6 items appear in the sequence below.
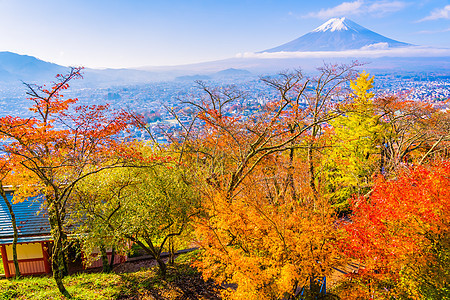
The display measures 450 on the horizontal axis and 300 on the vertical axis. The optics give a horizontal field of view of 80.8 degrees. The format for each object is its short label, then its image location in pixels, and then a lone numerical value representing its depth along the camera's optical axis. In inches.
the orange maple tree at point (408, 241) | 376.5
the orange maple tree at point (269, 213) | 378.6
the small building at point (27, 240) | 624.7
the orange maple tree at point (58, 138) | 462.0
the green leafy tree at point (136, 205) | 434.3
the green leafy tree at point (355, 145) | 834.2
